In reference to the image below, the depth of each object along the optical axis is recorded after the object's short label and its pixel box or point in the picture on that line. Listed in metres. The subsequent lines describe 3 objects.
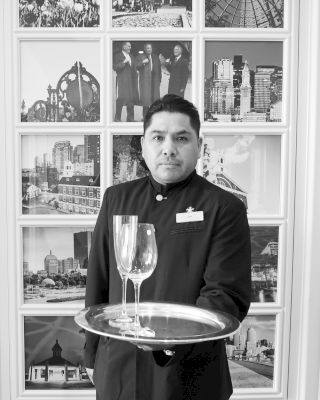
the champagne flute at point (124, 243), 1.05
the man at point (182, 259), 1.29
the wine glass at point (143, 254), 1.05
